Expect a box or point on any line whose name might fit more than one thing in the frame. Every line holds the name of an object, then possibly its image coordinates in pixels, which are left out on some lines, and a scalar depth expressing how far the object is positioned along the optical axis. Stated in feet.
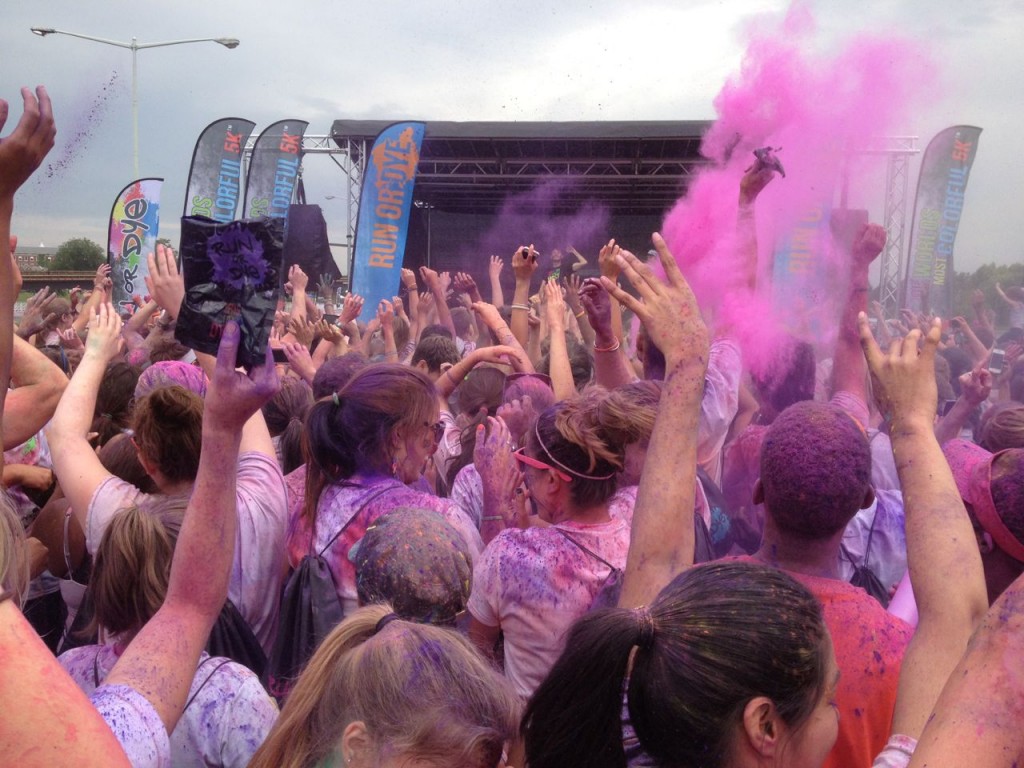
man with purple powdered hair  5.53
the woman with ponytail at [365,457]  8.10
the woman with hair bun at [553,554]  6.98
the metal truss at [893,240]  33.91
